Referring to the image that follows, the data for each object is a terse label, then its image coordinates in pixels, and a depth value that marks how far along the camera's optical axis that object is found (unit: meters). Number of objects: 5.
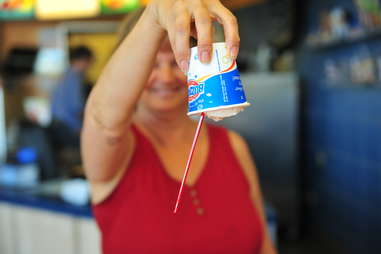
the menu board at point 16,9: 4.55
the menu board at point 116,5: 4.31
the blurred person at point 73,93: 4.33
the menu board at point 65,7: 4.18
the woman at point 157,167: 0.87
